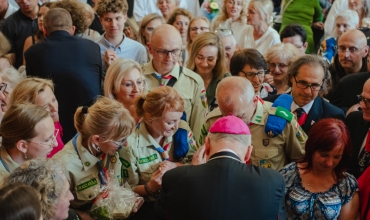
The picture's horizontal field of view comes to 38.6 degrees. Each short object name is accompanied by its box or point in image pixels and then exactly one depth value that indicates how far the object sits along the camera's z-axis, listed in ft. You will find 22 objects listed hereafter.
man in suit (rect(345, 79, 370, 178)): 10.87
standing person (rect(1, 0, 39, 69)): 18.37
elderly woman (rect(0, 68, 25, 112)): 13.12
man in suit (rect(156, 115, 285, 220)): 7.95
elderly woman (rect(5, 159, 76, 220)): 7.87
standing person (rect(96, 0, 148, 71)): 16.15
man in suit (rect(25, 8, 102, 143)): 13.76
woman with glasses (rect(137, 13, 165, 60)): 18.47
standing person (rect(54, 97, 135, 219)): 9.98
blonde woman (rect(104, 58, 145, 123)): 12.61
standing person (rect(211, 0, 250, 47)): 21.94
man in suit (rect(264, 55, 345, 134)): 12.10
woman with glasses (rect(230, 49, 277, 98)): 13.70
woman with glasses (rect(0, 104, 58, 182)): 9.57
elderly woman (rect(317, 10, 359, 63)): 20.52
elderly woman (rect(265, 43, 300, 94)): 14.96
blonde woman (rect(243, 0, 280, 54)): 20.45
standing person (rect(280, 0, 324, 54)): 23.86
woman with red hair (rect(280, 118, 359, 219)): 9.68
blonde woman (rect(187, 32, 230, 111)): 14.56
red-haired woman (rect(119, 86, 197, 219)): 10.66
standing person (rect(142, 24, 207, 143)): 13.50
